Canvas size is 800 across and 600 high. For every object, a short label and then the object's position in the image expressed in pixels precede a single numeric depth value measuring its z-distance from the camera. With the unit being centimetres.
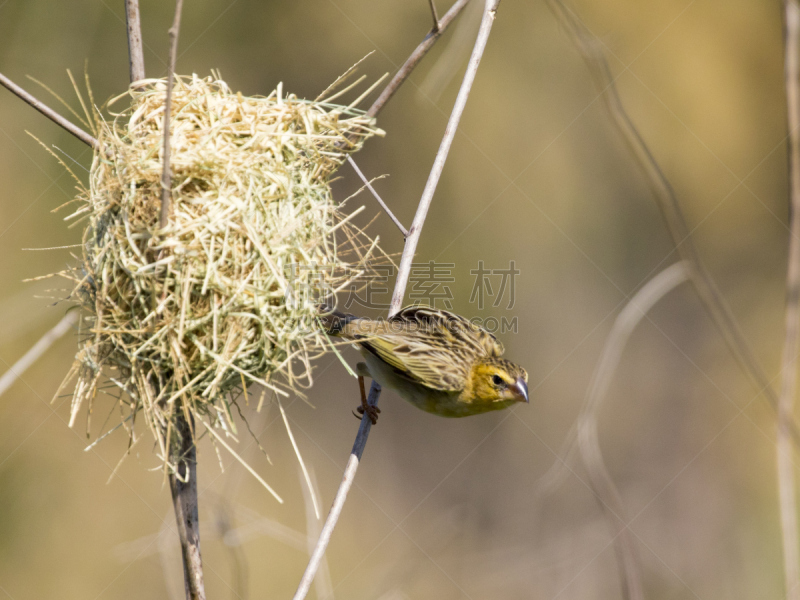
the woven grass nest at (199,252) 442
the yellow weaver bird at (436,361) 706
